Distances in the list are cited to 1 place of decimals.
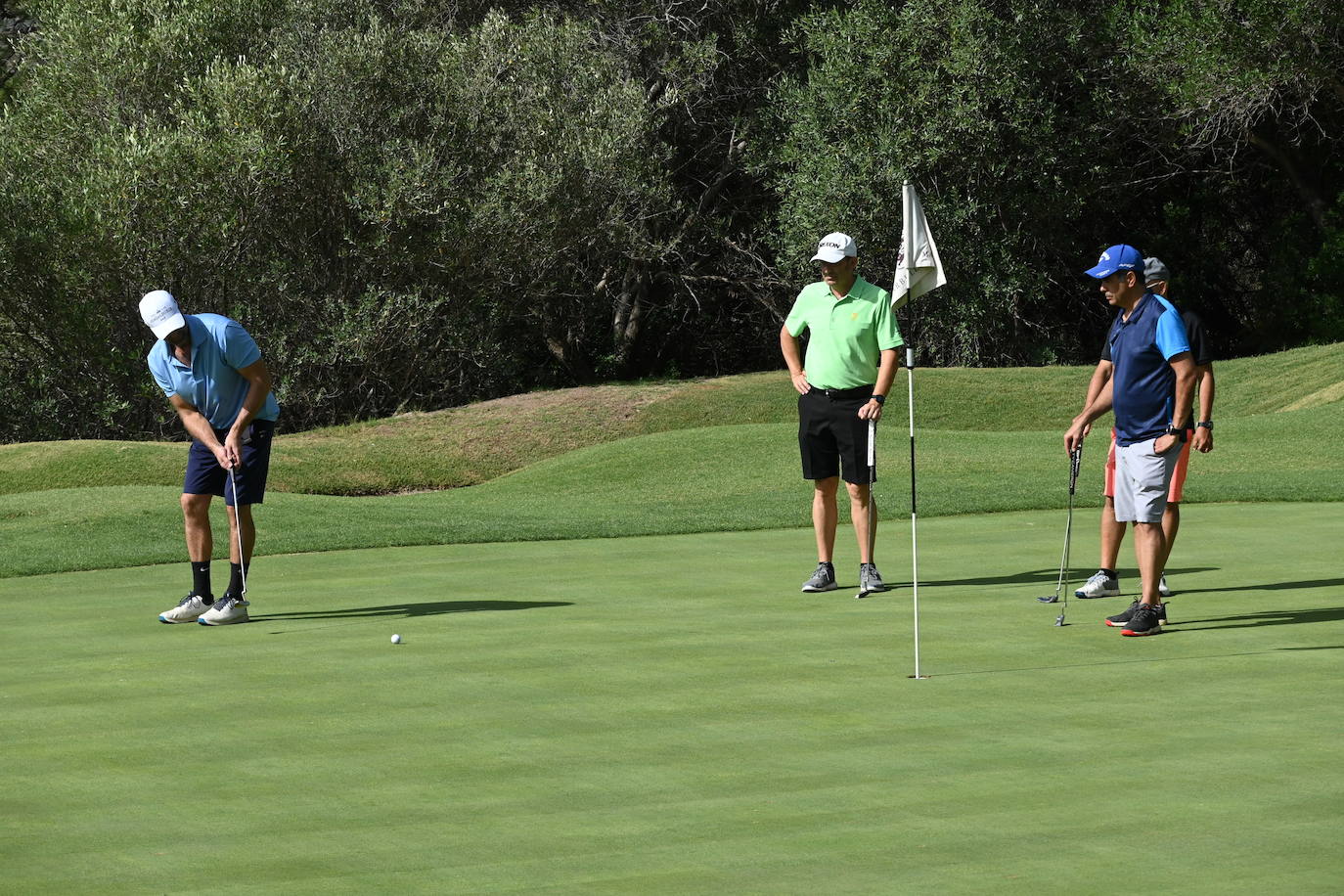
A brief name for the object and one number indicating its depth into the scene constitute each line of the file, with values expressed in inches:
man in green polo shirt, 844.0
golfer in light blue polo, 783.7
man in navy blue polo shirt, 701.9
